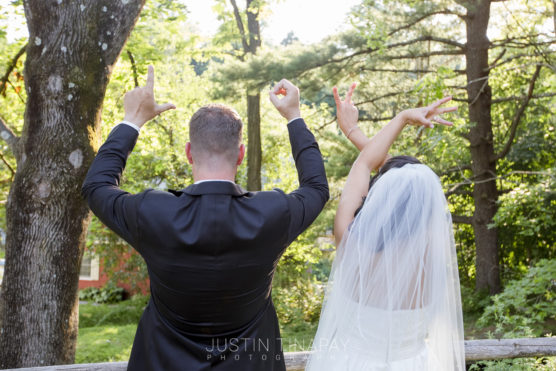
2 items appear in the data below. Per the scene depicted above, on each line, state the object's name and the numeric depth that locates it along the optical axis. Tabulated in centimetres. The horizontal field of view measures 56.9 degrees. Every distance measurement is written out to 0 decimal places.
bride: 243
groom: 170
